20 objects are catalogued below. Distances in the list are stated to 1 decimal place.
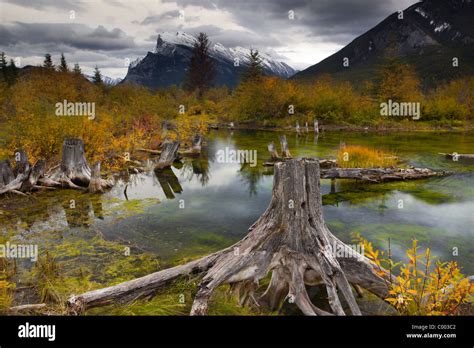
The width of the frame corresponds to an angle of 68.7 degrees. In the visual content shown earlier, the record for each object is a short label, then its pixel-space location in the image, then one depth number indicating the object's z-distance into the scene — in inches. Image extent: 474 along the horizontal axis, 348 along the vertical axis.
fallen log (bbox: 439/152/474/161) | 815.7
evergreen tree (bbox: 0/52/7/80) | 2310.5
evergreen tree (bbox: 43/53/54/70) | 2079.2
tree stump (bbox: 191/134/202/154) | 955.3
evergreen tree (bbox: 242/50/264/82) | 2459.4
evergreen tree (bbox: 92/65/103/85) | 2267.3
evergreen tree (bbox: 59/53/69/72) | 2226.4
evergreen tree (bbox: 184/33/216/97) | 3373.5
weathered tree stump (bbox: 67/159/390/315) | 214.5
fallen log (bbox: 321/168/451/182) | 607.2
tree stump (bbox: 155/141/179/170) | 757.3
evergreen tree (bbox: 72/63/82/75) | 1705.2
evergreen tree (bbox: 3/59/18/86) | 2123.5
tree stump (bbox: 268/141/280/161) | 808.3
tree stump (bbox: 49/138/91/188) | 535.5
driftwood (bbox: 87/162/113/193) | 537.6
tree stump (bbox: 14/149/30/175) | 490.3
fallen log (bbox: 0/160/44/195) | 477.1
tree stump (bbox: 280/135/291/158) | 808.9
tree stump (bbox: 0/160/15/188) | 468.8
